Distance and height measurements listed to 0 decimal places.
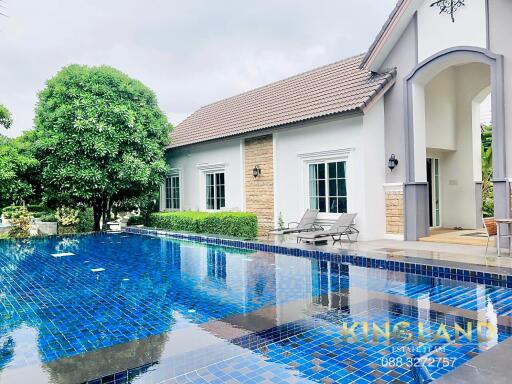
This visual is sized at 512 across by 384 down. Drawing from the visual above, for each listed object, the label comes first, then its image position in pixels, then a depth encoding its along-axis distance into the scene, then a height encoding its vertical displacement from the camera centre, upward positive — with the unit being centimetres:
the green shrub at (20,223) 1728 -89
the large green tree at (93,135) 1612 +266
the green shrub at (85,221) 1939 -98
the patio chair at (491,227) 908 -75
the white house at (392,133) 1046 +205
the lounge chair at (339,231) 1105 -98
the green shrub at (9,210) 1750 -34
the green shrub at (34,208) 2300 -36
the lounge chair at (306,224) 1293 -88
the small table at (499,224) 877 -68
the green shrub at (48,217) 1852 -70
